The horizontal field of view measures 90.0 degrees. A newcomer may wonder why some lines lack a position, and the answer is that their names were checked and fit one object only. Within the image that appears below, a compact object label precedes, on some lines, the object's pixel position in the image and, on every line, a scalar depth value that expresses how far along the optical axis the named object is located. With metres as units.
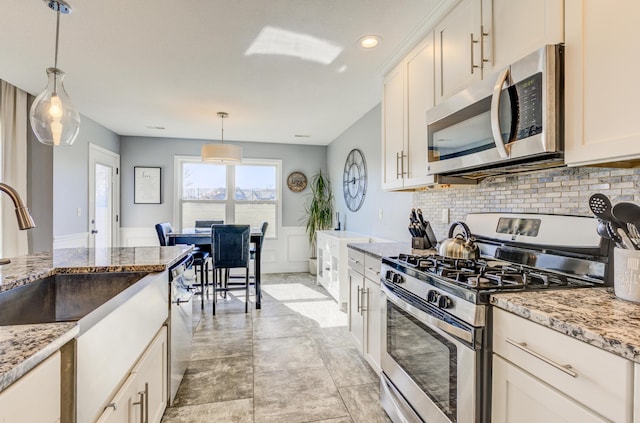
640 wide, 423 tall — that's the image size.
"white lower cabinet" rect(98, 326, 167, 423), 1.17
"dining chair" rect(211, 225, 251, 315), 3.64
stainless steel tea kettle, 1.77
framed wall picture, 5.40
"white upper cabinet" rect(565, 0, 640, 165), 0.99
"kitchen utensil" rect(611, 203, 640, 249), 1.05
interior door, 4.53
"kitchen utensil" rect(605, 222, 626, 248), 1.09
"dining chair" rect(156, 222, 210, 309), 3.73
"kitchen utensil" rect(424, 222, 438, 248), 2.54
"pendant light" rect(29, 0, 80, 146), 1.79
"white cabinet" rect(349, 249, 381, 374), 2.19
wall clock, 4.20
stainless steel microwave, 1.20
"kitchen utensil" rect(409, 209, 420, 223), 2.60
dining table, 3.81
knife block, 2.49
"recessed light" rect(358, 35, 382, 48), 2.24
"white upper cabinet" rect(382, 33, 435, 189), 2.08
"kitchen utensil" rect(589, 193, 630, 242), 1.08
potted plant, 5.57
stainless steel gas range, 1.19
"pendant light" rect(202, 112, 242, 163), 3.77
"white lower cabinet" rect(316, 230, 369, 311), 3.78
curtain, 3.14
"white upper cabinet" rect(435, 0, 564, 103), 1.25
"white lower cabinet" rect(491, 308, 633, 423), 0.77
